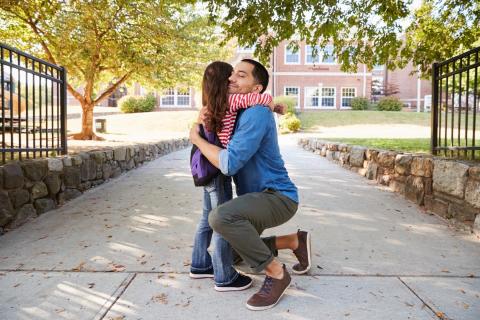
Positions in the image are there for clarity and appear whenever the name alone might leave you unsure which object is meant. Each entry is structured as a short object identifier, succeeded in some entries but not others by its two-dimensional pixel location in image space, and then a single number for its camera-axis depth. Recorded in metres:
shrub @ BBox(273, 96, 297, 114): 27.10
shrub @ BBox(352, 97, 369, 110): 32.91
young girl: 2.48
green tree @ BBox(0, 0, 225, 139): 9.95
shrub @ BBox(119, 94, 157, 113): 30.78
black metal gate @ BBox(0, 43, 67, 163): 4.37
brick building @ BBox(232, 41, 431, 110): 35.16
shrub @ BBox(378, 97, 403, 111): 32.25
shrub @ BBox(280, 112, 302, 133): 22.88
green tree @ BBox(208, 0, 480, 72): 6.12
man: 2.43
